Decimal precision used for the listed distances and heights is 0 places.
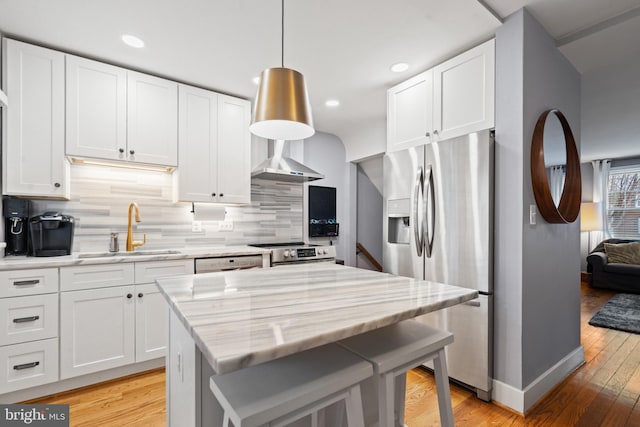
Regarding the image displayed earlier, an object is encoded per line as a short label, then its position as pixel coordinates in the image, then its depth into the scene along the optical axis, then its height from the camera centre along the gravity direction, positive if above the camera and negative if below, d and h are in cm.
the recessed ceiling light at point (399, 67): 253 +126
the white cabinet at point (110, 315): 212 -77
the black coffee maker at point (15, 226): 221 -10
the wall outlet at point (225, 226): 337 -14
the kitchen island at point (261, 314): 76 -33
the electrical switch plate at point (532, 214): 200 +0
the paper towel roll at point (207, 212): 313 +1
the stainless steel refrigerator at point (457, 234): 204 -15
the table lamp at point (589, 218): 596 -8
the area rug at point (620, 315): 347 -130
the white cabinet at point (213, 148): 287 +66
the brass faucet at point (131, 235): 269 -20
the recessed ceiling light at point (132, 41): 217 +127
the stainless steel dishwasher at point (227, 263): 262 -45
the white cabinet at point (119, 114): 237 +84
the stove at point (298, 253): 305 -43
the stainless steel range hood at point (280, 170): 324 +48
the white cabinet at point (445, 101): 215 +91
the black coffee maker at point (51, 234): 223 -16
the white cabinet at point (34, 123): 214 +66
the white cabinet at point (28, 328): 192 -76
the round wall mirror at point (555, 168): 201 +35
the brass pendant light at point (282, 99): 137 +53
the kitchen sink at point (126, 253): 251 -35
